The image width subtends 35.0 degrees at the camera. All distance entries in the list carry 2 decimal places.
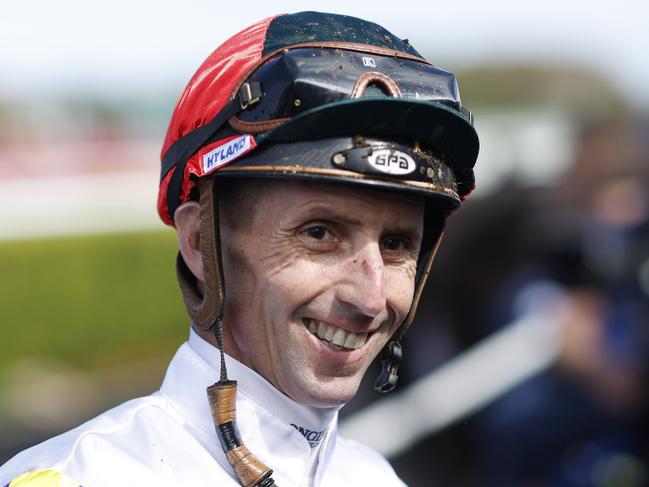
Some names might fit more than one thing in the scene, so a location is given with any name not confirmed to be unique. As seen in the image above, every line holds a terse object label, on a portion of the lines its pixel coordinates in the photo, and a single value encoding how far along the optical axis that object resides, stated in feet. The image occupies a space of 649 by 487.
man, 6.99
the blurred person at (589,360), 19.24
